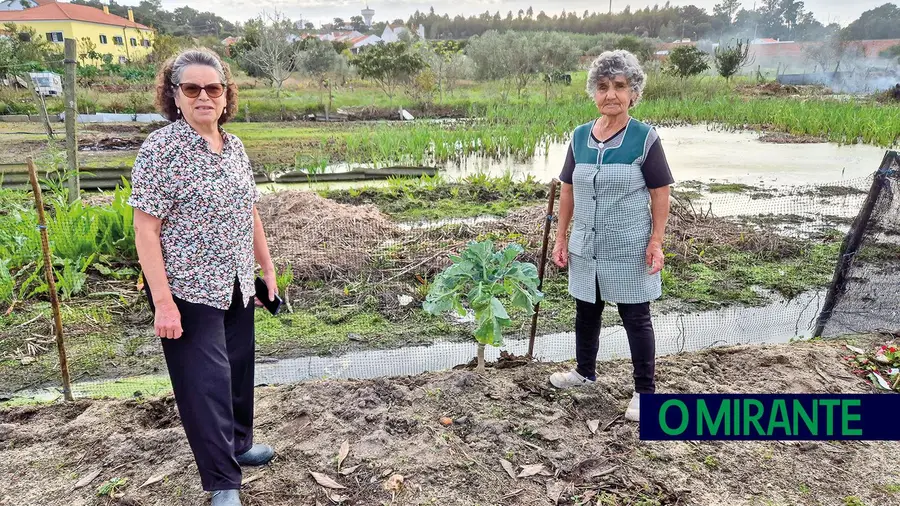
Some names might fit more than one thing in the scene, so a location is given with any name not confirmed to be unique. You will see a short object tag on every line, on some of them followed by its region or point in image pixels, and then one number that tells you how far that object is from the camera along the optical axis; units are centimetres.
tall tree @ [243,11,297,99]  1836
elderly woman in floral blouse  153
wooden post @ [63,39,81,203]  393
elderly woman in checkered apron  202
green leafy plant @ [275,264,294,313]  368
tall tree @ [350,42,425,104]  1695
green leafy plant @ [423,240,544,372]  231
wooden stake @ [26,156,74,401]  232
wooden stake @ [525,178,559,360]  264
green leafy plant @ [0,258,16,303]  352
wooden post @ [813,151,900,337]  301
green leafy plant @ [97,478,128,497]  185
